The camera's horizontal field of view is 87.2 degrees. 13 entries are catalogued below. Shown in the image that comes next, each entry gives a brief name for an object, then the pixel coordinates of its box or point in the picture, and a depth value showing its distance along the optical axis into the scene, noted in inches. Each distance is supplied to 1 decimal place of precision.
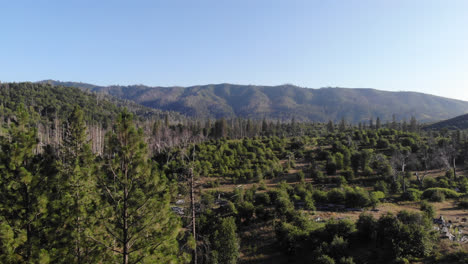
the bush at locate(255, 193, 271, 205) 1255.3
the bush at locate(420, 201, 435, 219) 948.5
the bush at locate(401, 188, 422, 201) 1274.6
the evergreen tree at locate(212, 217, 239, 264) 775.7
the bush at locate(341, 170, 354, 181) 1707.7
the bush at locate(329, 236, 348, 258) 768.3
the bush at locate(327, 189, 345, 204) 1259.2
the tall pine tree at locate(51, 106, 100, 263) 410.6
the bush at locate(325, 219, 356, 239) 833.5
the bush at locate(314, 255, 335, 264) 711.1
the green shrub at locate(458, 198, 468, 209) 1116.3
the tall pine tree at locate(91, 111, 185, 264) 400.8
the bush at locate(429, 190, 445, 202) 1234.6
